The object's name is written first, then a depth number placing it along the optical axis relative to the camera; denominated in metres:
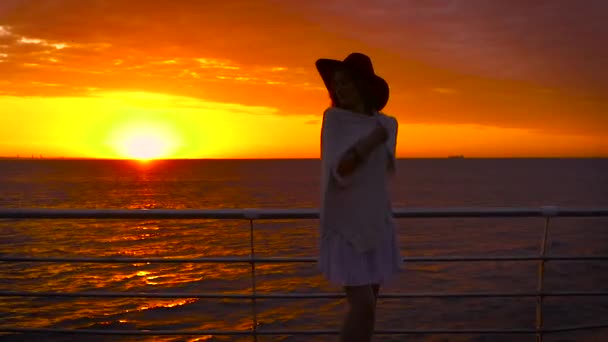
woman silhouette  2.34
